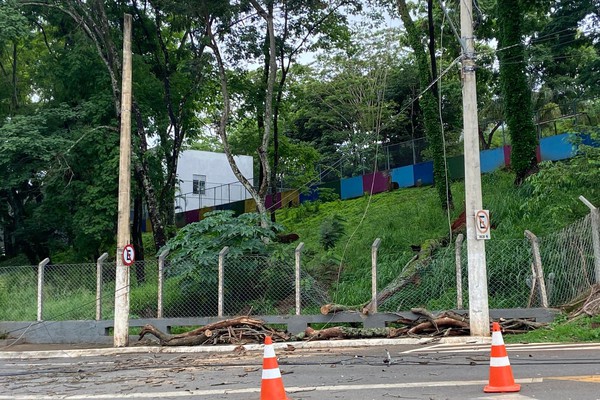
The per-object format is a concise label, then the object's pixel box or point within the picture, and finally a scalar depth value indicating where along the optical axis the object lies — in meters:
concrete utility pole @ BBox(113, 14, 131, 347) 14.23
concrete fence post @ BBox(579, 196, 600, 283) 12.28
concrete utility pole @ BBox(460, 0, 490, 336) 12.32
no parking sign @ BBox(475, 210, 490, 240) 12.29
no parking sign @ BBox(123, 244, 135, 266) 14.26
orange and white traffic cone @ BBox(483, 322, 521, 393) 6.36
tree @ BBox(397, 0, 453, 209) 23.45
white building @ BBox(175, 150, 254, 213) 48.97
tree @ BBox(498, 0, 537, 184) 21.73
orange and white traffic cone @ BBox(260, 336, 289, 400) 5.91
